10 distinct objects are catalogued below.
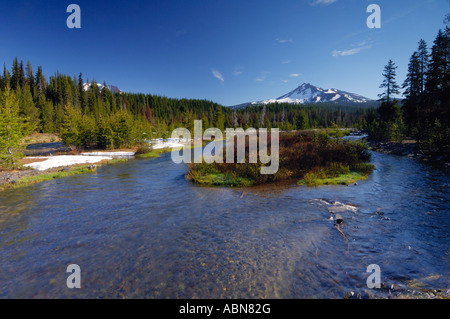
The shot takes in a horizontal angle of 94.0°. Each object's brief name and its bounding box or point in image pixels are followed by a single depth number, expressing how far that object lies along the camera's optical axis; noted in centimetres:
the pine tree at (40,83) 9494
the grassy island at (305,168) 1470
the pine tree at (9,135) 2064
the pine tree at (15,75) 8925
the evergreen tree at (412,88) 4116
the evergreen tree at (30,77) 9628
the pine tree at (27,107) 6462
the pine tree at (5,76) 8579
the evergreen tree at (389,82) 4684
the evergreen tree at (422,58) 4286
